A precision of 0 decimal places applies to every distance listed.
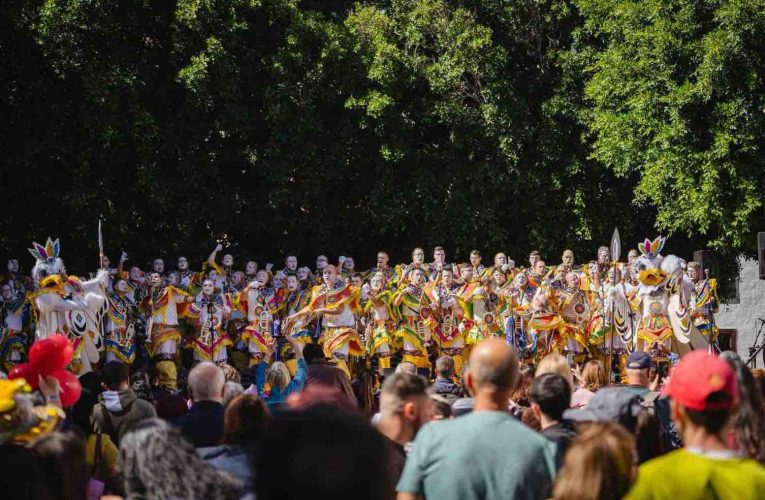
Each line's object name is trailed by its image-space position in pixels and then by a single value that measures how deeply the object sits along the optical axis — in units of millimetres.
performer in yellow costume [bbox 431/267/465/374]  19828
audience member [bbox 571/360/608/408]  7764
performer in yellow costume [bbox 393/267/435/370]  19141
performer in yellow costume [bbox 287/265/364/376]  18562
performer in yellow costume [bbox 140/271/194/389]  19031
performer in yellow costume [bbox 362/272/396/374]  19047
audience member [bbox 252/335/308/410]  9242
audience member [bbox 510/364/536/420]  7492
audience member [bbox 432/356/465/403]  8000
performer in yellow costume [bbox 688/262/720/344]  19344
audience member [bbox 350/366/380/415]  12641
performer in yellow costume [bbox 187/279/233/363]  19266
